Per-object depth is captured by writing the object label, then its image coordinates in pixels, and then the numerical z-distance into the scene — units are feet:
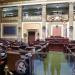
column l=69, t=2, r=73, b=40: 27.73
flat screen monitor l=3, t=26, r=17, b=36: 30.69
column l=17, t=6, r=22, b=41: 30.00
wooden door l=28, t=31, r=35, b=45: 29.77
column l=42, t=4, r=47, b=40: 28.78
